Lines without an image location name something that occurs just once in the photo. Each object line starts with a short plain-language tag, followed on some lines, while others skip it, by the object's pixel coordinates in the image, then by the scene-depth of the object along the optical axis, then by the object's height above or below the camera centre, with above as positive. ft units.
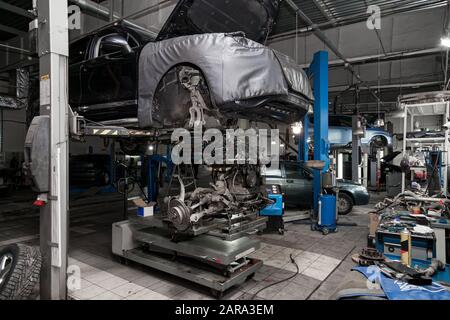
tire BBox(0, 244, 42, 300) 6.88 -2.99
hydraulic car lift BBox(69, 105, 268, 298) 8.73 -3.12
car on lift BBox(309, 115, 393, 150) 33.09 +2.98
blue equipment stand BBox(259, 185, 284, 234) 16.06 -3.20
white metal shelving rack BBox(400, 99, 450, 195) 15.38 +2.43
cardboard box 11.27 -2.14
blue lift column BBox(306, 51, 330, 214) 17.71 +2.85
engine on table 9.11 -1.57
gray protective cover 8.18 +2.85
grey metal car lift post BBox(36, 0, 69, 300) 7.46 +0.72
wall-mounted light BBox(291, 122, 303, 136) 25.33 +2.76
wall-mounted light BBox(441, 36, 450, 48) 14.01 +5.86
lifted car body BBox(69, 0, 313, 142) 8.32 +3.01
